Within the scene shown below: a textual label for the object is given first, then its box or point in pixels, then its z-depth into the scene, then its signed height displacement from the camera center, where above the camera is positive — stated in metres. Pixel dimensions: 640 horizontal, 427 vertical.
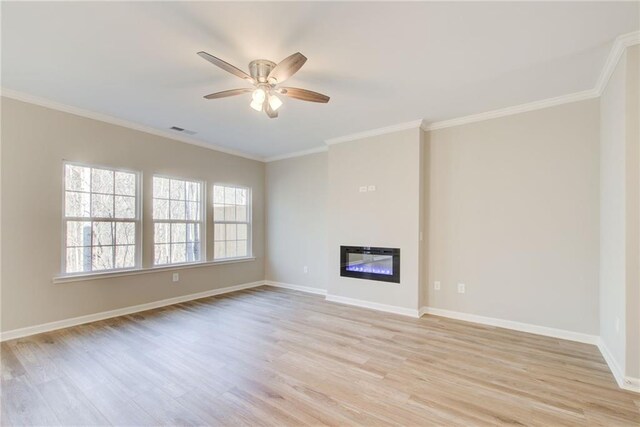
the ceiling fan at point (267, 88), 2.35 +1.12
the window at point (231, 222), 5.50 -0.13
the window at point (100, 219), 3.78 -0.05
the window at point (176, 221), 4.65 -0.09
